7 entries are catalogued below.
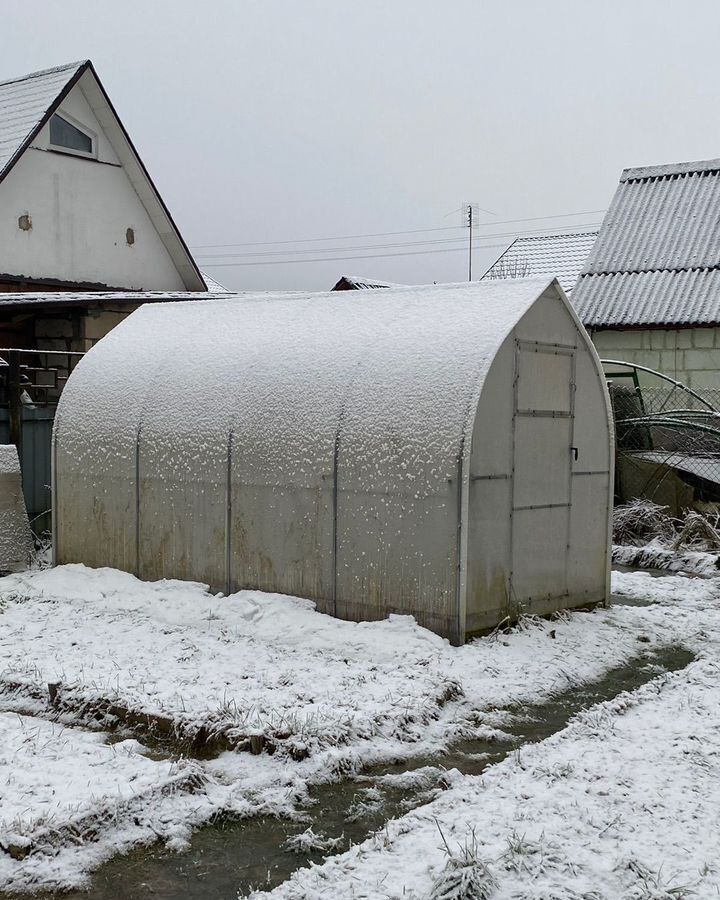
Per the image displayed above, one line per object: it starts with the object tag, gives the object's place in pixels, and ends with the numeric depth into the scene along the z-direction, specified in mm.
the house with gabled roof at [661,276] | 16562
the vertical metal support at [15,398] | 12711
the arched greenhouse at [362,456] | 8414
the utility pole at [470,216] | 60562
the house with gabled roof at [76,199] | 19344
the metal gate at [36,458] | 12766
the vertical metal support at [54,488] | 11141
